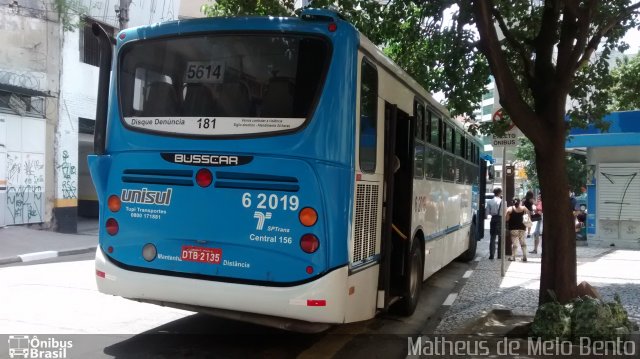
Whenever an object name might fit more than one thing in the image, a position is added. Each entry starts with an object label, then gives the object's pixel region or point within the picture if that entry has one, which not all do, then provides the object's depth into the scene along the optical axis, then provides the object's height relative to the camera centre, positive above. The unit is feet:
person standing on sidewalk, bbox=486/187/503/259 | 45.75 -2.19
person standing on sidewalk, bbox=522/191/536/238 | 49.45 -0.89
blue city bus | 15.87 +0.44
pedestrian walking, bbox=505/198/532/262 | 43.19 -2.65
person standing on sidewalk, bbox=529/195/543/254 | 51.16 -3.21
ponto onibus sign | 33.78 +3.11
